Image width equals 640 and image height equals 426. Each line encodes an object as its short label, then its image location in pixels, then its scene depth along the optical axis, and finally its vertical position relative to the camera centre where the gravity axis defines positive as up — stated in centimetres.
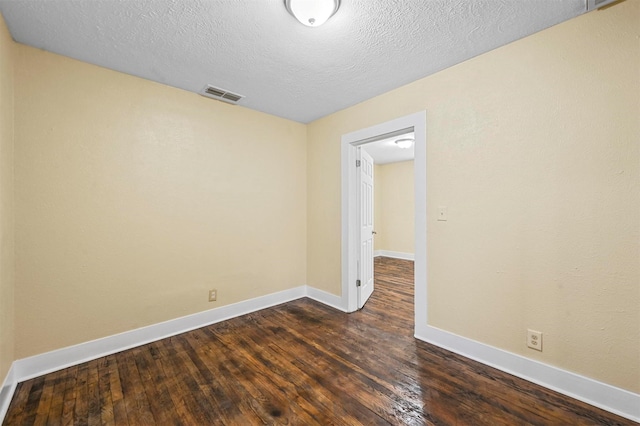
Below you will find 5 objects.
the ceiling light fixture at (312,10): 144 +116
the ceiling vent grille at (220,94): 254 +123
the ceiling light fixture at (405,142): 451 +125
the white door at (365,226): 314 -18
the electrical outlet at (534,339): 177 -89
